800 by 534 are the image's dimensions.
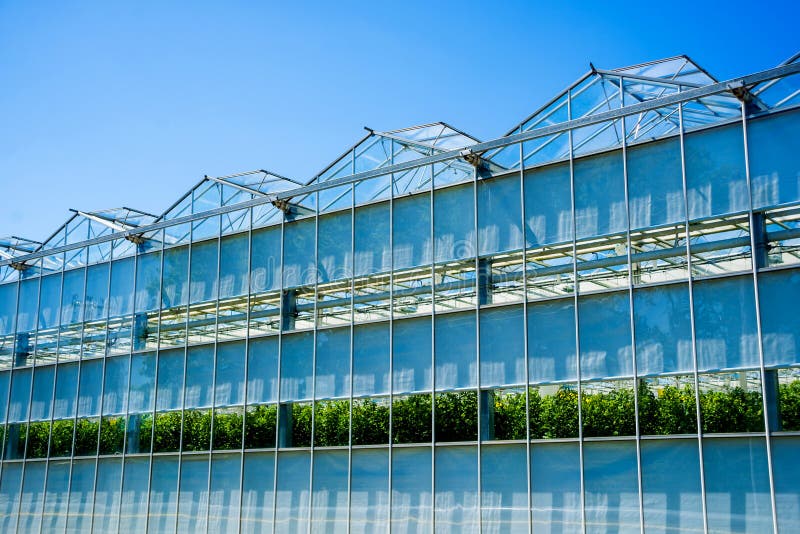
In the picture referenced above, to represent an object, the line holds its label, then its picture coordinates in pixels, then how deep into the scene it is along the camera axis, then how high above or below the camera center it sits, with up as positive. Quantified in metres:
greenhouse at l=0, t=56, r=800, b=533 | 20.69 +4.04
